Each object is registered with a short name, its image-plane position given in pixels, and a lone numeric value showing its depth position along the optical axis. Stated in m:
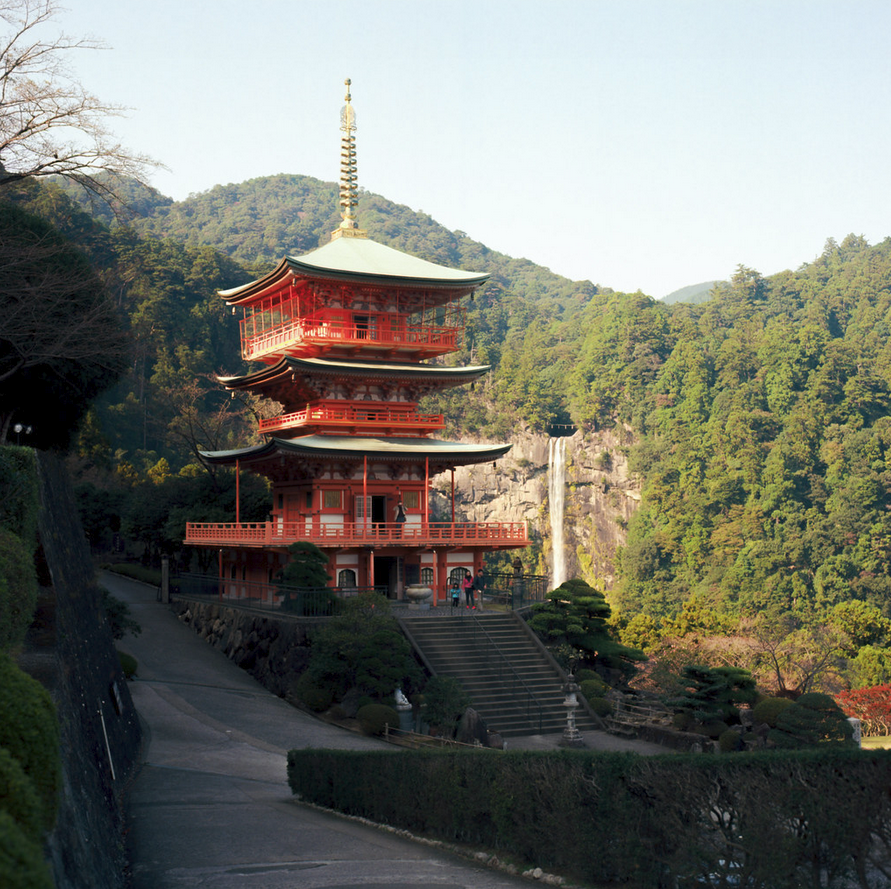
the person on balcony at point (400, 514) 31.66
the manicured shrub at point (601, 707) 24.20
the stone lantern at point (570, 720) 21.45
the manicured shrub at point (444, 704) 21.65
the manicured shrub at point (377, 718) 21.98
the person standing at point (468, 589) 30.24
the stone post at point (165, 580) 38.12
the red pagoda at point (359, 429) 30.78
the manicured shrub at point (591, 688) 24.84
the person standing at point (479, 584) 30.38
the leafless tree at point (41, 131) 16.45
